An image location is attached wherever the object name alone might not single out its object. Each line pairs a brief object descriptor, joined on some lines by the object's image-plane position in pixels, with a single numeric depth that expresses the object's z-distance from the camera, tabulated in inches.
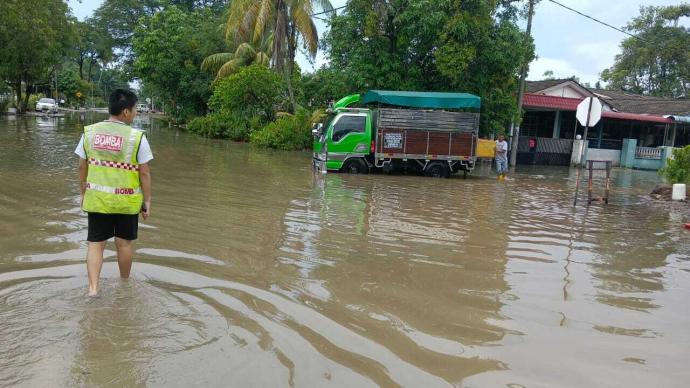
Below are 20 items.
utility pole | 860.6
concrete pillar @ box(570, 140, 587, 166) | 1029.6
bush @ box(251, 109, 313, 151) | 977.5
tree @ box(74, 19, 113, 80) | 2391.7
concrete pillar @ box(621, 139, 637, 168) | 1051.9
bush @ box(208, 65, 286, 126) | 1054.4
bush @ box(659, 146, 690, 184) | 539.8
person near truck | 695.7
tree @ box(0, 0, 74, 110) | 853.0
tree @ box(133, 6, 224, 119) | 1514.5
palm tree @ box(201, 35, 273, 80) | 1171.8
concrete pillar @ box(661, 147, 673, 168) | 1019.9
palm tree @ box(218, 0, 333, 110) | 1011.9
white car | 1779.0
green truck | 634.2
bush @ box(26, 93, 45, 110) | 2143.0
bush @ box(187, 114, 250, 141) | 1144.8
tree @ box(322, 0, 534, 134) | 782.5
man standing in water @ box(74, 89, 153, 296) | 165.2
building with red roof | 1045.2
